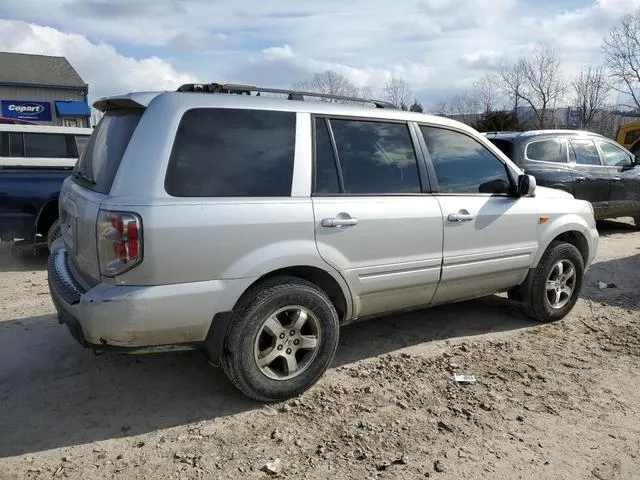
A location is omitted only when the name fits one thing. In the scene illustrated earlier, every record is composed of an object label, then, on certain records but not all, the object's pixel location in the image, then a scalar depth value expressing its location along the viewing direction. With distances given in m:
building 35.06
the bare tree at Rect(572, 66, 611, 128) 34.75
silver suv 3.00
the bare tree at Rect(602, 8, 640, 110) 31.45
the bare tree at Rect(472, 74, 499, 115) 35.00
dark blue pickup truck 6.79
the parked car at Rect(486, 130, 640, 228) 8.69
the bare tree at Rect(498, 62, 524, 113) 37.59
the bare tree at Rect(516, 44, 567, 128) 35.28
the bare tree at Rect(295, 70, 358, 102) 32.43
